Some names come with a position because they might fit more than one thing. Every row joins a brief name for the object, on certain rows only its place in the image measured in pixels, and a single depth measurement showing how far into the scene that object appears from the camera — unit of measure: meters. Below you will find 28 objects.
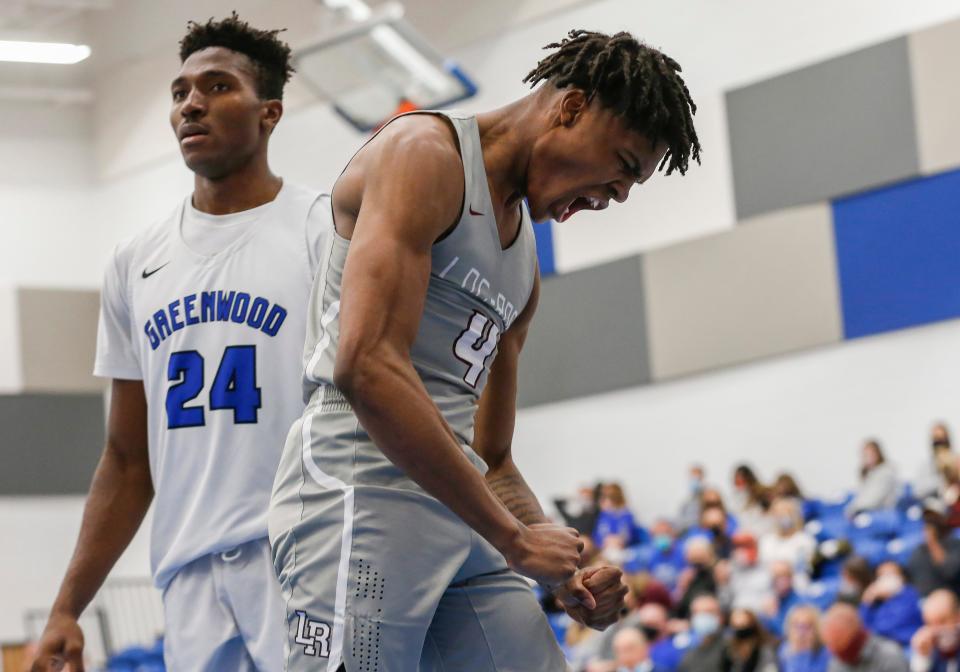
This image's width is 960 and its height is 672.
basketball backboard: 14.09
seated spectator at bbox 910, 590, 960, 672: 8.43
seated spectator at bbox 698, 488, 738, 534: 12.07
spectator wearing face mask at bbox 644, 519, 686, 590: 11.86
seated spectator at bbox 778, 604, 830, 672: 8.94
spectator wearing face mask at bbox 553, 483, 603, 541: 13.77
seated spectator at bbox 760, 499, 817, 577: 10.77
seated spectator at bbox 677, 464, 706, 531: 13.00
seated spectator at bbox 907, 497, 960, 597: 9.17
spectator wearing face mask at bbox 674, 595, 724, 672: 9.63
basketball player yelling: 2.44
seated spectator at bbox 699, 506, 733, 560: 11.55
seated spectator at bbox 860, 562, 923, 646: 9.02
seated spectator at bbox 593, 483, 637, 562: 12.99
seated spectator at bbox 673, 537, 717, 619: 10.90
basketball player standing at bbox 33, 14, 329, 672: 3.28
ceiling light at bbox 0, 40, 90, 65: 18.17
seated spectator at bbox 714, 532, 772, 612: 10.57
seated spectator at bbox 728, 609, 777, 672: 9.34
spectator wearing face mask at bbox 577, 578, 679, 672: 10.35
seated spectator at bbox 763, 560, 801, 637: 10.23
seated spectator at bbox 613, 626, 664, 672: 10.25
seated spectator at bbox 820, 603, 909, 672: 8.47
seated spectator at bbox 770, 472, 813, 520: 11.97
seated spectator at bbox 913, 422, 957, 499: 10.88
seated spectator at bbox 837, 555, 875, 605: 9.44
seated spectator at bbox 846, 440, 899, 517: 11.44
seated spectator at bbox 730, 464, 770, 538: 11.96
